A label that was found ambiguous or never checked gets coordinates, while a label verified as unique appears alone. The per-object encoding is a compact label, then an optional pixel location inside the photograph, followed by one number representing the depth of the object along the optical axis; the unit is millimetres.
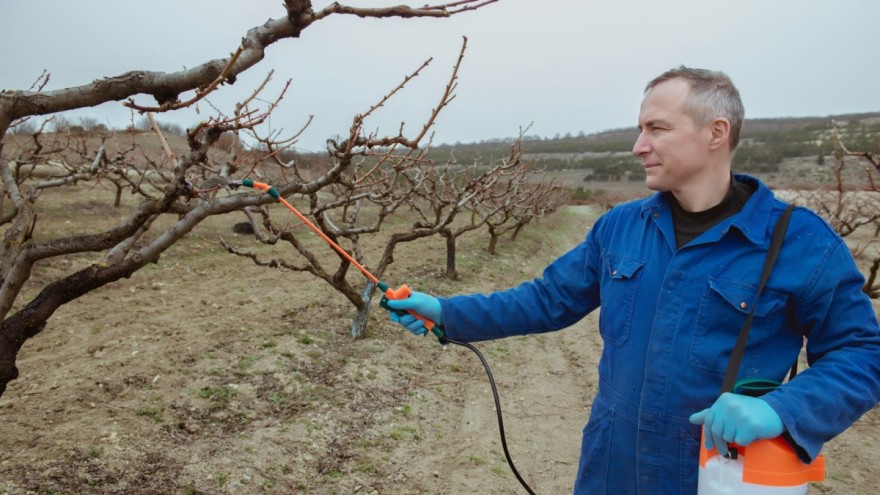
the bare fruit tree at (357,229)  2705
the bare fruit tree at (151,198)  2189
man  1516
